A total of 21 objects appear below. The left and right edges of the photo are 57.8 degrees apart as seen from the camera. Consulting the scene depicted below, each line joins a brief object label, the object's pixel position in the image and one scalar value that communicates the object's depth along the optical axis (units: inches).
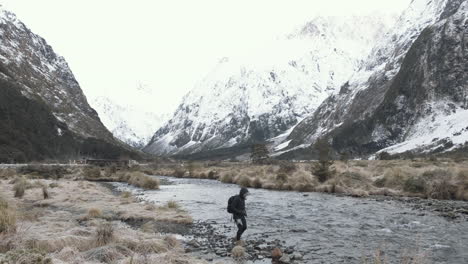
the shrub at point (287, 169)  2198.7
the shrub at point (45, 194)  1324.2
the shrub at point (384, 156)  5084.6
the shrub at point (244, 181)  2082.9
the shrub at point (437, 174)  1378.0
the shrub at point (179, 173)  3606.8
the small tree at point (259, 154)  5319.9
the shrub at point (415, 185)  1398.9
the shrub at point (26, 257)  349.1
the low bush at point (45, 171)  2903.5
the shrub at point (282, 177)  1831.9
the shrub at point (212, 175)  3007.9
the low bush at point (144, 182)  2040.5
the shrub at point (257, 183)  1923.8
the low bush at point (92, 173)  3009.4
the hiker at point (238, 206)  721.6
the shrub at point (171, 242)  619.5
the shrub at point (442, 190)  1282.0
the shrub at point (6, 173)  2446.0
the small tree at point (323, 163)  1768.1
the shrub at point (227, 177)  2430.4
